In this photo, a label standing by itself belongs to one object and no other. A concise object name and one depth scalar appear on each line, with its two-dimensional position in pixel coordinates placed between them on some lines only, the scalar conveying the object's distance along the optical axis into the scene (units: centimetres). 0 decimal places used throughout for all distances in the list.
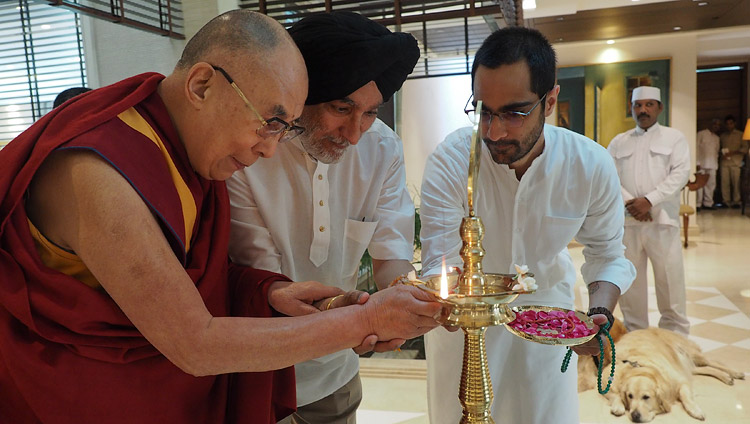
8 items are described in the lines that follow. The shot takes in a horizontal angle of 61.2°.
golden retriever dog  428
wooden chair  1052
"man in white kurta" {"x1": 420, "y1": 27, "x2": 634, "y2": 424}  218
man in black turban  180
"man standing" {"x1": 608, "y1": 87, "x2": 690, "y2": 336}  596
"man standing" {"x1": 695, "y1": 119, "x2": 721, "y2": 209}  1530
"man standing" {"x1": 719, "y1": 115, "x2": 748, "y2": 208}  1611
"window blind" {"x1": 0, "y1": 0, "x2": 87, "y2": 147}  581
